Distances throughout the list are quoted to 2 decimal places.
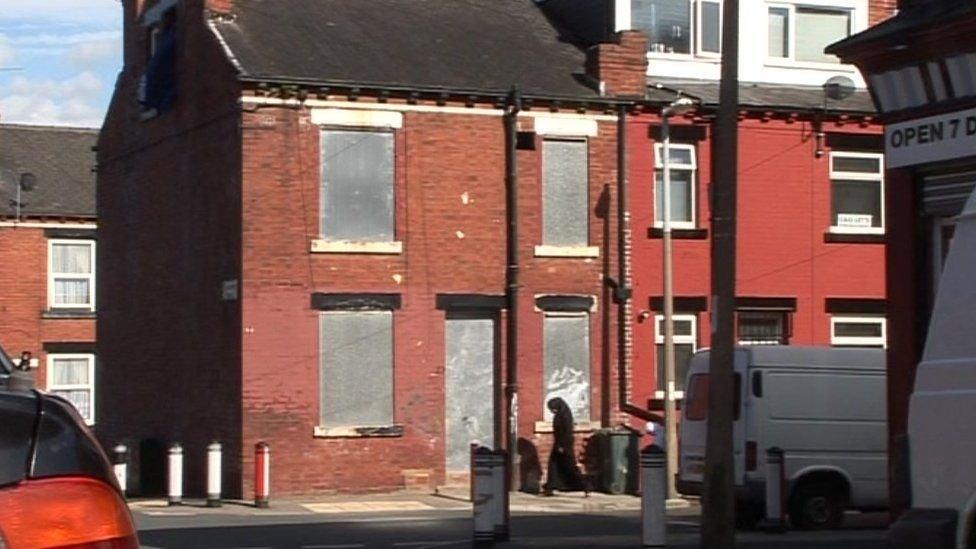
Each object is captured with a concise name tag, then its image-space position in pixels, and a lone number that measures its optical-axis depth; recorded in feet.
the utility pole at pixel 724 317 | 51.57
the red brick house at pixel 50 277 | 148.46
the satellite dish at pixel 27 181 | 148.56
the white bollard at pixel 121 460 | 88.03
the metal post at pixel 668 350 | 93.81
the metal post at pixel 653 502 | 55.93
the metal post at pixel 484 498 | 58.95
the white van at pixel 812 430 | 74.43
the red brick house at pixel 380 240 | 93.97
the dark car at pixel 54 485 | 11.62
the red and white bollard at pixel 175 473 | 87.56
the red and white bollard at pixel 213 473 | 87.40
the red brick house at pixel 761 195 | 102.99
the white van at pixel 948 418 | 29.04
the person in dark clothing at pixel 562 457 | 95.71
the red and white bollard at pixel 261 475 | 87.92
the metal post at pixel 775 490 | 68.44
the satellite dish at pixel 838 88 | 107.24
